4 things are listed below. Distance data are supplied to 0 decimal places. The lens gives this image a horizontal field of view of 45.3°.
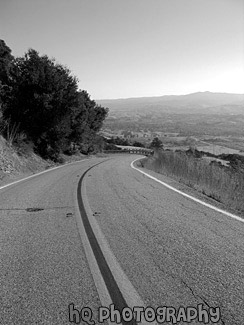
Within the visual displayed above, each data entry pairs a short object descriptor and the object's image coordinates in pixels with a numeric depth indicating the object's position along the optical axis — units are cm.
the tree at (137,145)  7251
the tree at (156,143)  6973
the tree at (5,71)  2234
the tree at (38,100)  2211
